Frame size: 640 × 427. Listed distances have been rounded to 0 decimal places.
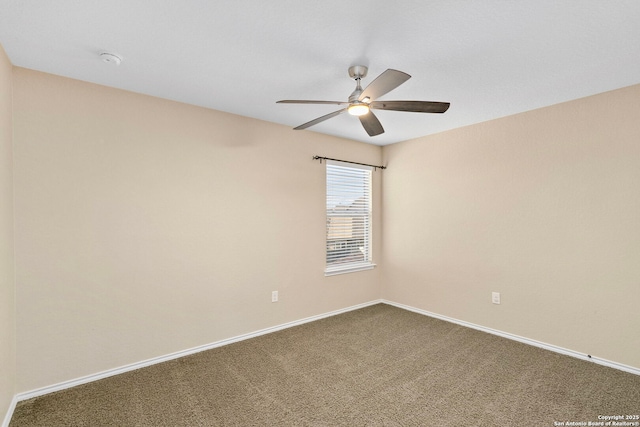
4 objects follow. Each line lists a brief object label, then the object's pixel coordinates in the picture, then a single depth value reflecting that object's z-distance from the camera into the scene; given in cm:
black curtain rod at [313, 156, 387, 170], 397
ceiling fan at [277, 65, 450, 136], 182
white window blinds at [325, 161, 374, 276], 420
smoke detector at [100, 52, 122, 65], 205
